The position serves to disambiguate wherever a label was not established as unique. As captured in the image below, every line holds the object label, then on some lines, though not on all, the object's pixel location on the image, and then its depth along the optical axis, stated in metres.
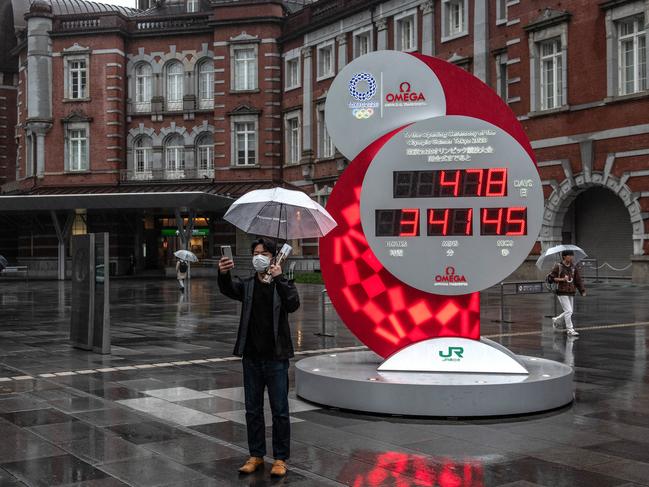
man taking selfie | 6.39
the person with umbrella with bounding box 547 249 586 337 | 15.98
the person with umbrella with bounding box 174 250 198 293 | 27.89
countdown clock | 9.53
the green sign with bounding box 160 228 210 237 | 51.53
